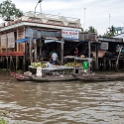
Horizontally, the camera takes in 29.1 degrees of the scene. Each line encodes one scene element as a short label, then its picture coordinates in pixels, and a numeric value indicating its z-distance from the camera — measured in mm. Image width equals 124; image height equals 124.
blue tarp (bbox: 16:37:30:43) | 16141
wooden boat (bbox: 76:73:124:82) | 12766
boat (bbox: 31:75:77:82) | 12675
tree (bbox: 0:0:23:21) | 27025
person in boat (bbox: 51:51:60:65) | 15500
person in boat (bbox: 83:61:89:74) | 14102
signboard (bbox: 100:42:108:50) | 20116
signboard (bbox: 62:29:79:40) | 15242
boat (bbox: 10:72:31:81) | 12816
